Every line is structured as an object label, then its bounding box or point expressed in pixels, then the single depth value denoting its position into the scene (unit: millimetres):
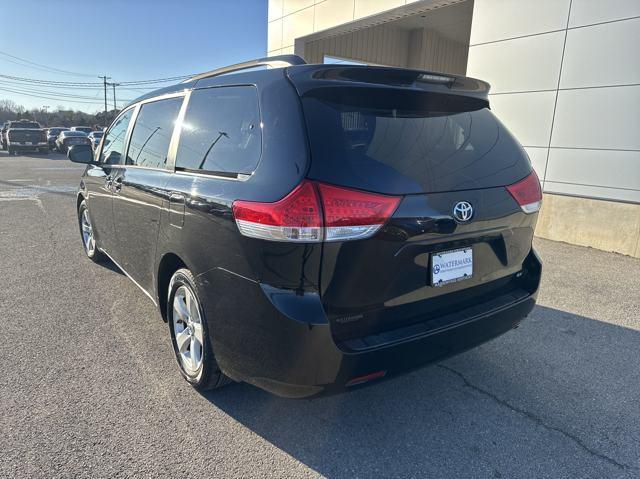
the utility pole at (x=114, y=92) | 77812
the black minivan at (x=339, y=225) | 1972
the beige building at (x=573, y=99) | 6230
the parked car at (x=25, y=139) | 27875
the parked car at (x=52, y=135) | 33031
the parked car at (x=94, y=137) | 27969
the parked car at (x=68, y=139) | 29030
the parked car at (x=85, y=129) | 39262
